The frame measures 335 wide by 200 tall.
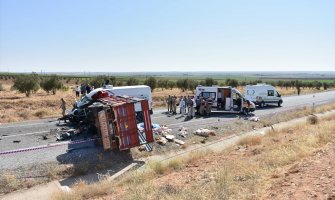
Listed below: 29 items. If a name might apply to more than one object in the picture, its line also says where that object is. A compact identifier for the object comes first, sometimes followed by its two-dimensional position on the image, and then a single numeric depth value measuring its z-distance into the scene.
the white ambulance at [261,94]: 35.50
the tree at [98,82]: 48.54
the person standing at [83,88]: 29.52
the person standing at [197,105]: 27.46
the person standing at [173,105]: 27.82
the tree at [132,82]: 62.71
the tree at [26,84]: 44.28
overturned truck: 14.18
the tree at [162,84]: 68.48
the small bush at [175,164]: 13.50
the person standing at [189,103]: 26.07
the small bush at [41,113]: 25.92
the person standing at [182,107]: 27.68
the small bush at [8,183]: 11.39
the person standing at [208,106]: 27.36
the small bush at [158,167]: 13.00
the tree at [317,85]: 92.74
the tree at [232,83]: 79.26
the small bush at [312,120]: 24.39
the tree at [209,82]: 73.48
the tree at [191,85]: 66.06
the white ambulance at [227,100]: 28.45
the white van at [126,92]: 19.98
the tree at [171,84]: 69.45
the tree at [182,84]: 66.89
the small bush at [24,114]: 25.21
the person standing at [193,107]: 26.17
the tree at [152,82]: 62.40
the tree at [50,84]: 47.81
